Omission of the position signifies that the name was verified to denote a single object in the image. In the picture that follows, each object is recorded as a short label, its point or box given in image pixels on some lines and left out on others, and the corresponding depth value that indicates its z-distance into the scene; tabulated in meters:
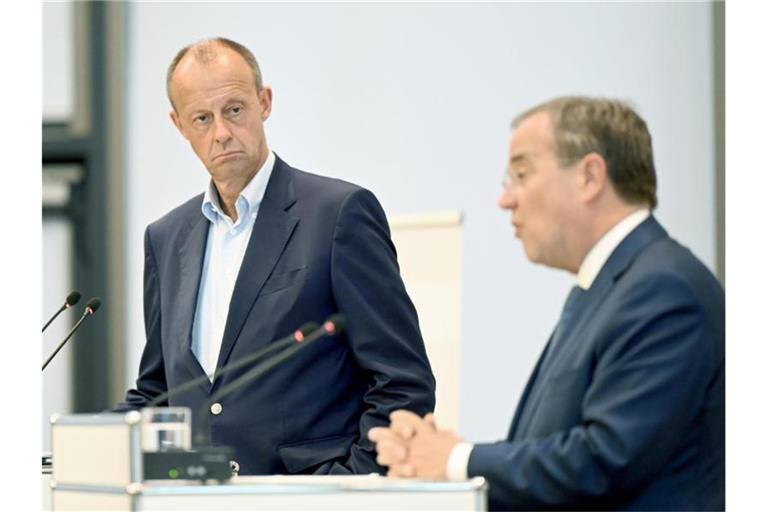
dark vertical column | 11.94
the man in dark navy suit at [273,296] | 5.93
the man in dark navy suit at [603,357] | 4.61
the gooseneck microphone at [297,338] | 4.78
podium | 4.29
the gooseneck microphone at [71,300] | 5.68
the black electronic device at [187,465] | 4.38
